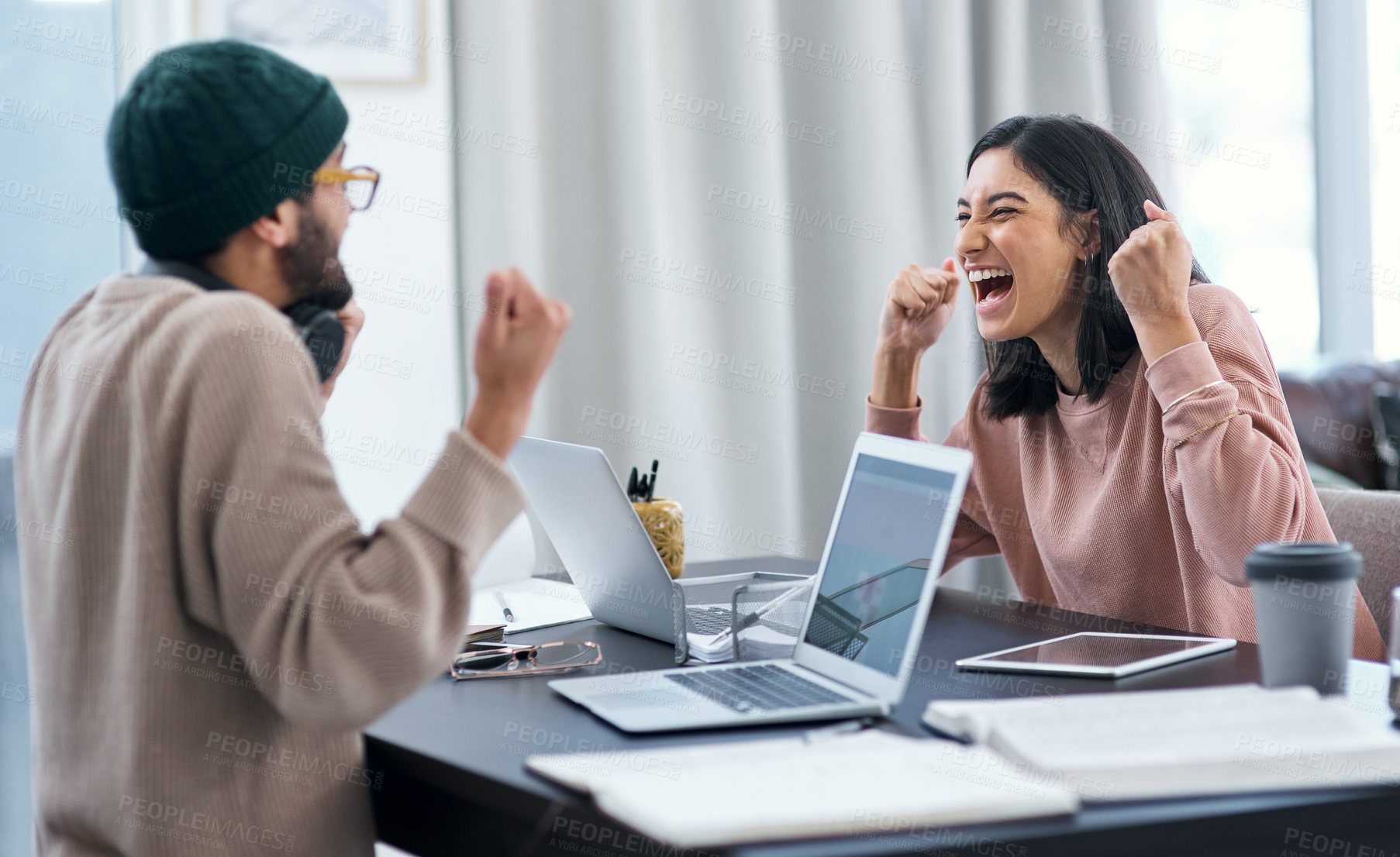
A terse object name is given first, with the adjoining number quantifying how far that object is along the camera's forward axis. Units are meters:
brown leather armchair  2.76
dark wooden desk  0.71
